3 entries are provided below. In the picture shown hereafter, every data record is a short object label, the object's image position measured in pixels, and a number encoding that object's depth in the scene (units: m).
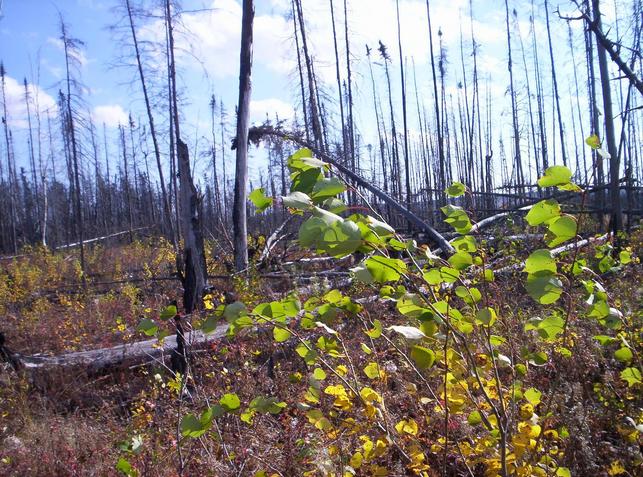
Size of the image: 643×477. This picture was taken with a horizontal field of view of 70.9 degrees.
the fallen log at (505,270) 4.28
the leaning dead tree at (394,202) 5.44
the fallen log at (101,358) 4.40
